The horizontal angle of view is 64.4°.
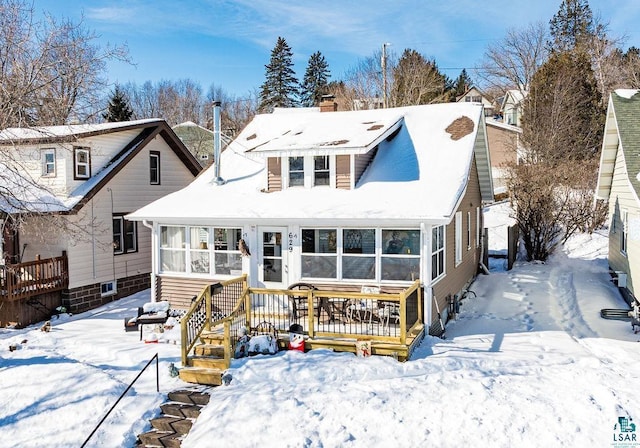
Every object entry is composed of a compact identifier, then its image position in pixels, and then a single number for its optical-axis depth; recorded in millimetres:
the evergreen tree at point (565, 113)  30219
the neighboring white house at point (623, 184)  13266
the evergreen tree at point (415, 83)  37934
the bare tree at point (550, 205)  20359
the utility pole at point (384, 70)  31970
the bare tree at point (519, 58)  43000
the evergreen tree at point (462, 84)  61094
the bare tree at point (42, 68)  11781
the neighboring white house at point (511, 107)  43656
